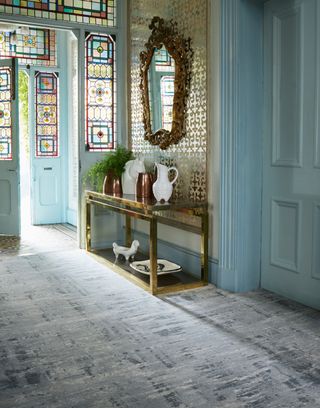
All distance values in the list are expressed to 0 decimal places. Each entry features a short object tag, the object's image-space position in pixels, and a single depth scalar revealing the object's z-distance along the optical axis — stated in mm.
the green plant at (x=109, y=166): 5446
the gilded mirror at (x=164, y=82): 4777
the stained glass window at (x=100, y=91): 5965
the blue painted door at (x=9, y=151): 6984
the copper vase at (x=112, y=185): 5328
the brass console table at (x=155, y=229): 4271
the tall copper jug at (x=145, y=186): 4906
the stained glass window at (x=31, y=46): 7254
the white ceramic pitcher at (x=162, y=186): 4684
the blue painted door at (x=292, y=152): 3781
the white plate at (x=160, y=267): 4680
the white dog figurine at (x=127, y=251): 5136
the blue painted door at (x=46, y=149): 7797
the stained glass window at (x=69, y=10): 5516
